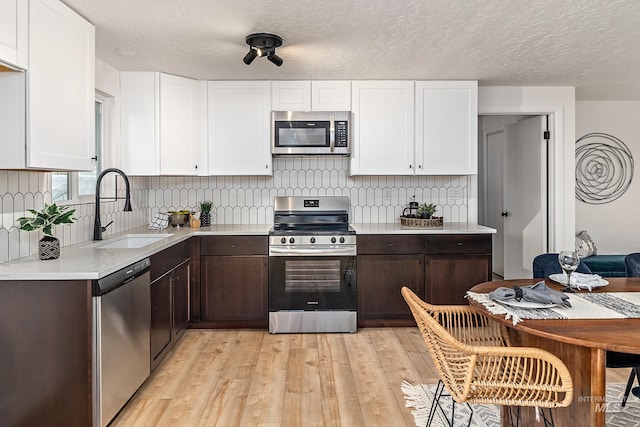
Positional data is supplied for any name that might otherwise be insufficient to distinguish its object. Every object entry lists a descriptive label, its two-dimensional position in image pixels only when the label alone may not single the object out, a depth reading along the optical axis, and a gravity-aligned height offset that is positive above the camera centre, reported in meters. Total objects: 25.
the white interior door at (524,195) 4.77 +0.19
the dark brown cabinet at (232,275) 3.99 -0.57
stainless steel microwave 4.16 +0.73
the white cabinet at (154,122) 3.94 +0.79
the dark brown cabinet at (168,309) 2.96 -0.72
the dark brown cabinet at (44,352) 2.06 -0.66
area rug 2.41 -1.12
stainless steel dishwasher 2.13 -0.67
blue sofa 4.74 -0.58
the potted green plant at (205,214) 4.41 -0.03
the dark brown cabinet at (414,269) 4.01 -0.52
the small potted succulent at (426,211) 4.31 +0.00
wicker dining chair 1.67 -0.64
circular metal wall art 5.52 +0.53
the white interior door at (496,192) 6.22 +0.28
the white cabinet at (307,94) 4.19 +1.09
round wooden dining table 1.49 -0.50
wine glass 2.07 -0.23
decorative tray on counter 4.22 -0.10
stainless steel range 3.94 -0.62
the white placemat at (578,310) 1.72 -0.39
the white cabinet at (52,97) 2.13 +0.58
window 3.07 +0.22
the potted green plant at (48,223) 2.43 -0.07
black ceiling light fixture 2.96 +1.11
